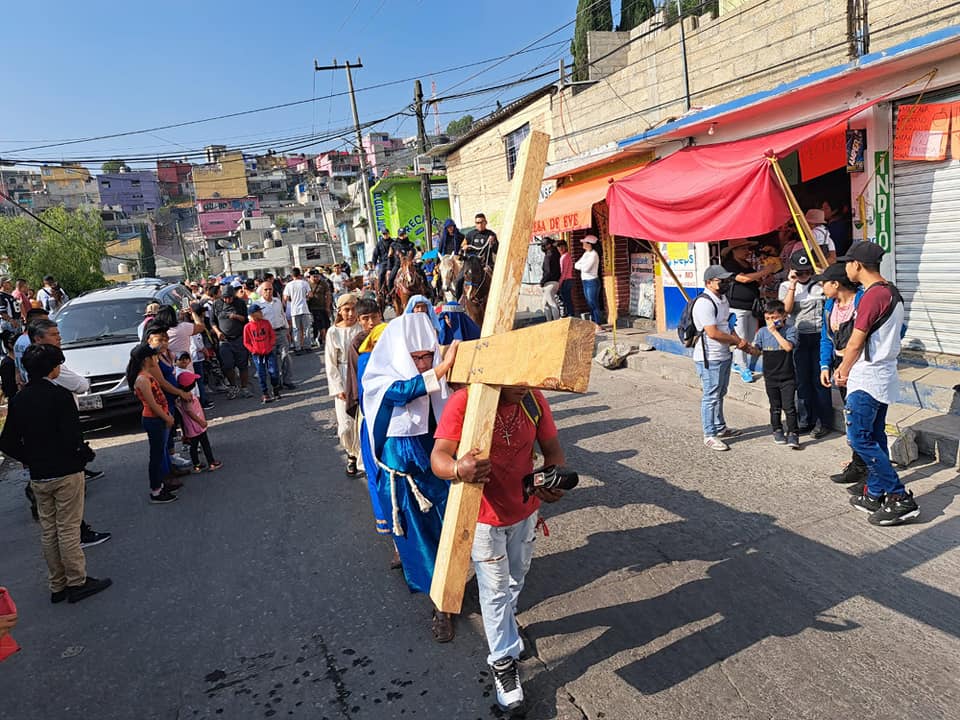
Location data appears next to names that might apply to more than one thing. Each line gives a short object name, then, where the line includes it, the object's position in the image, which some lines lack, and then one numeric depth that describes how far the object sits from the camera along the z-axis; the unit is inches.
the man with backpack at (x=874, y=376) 168.9
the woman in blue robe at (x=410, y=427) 139.3
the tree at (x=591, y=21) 887.2
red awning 271.0
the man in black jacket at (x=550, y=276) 505.7
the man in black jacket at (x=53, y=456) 172.1
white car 353.1
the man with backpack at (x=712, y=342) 238.8
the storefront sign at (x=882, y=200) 286.5
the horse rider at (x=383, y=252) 490.0
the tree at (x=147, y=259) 2477.2
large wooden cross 82.4
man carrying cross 110.1
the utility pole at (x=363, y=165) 1128.8
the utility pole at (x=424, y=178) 880.5
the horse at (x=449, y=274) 230.5
